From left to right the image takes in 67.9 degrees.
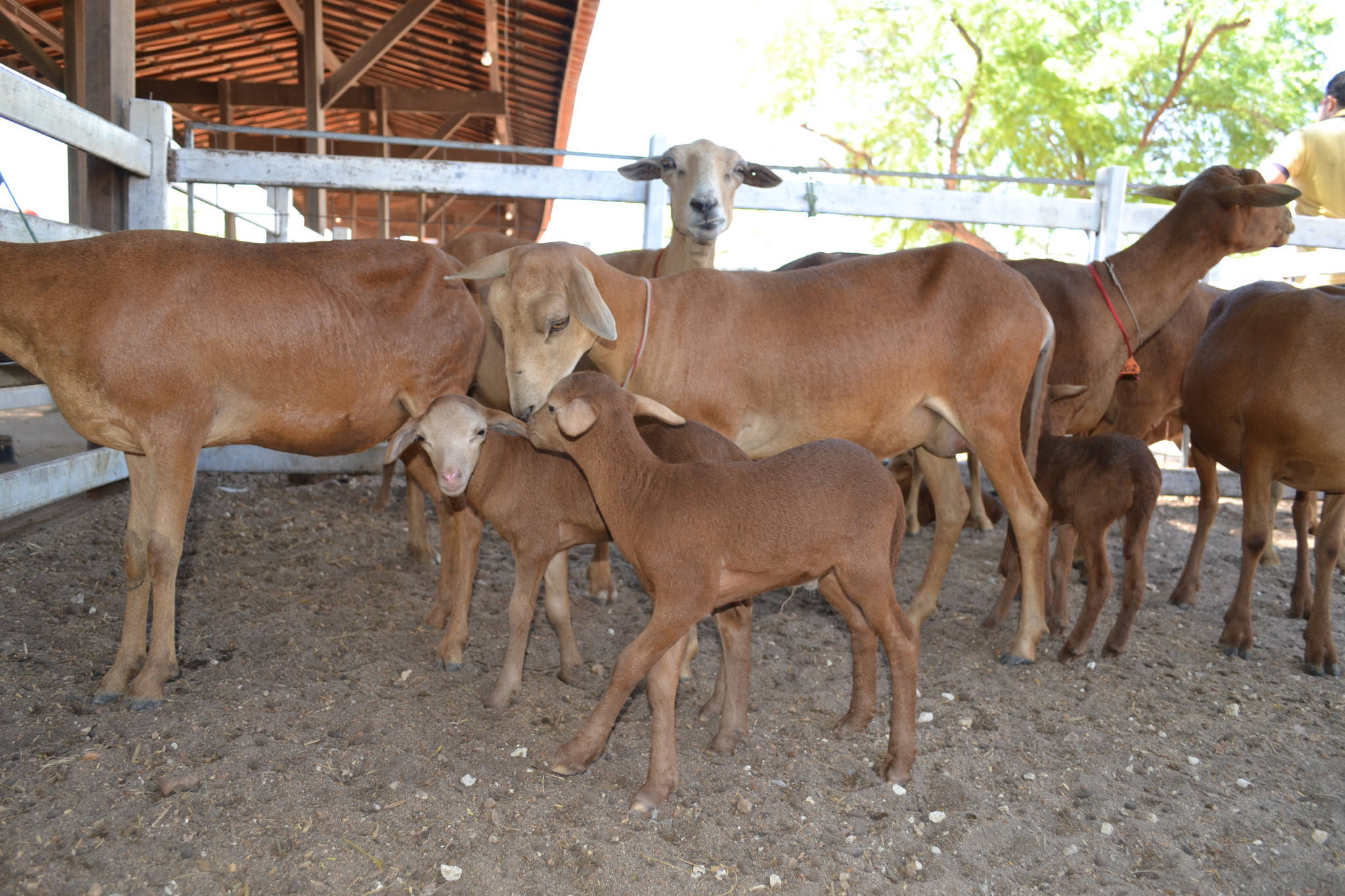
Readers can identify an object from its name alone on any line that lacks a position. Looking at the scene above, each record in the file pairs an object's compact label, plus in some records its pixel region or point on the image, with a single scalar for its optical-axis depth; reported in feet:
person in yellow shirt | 24.77
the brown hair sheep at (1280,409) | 16.20
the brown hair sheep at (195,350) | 12.50
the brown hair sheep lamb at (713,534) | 11.18
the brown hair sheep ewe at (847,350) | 15.12
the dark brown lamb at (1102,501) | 16.33
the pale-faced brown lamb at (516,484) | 13.66
